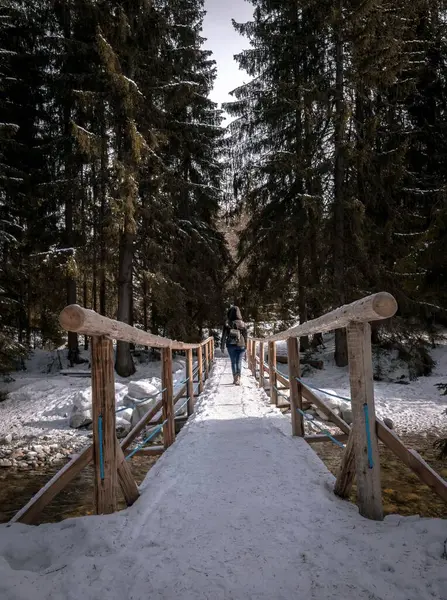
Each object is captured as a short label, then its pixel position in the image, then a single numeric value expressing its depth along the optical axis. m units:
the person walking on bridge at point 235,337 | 9.52
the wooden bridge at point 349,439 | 2.43
